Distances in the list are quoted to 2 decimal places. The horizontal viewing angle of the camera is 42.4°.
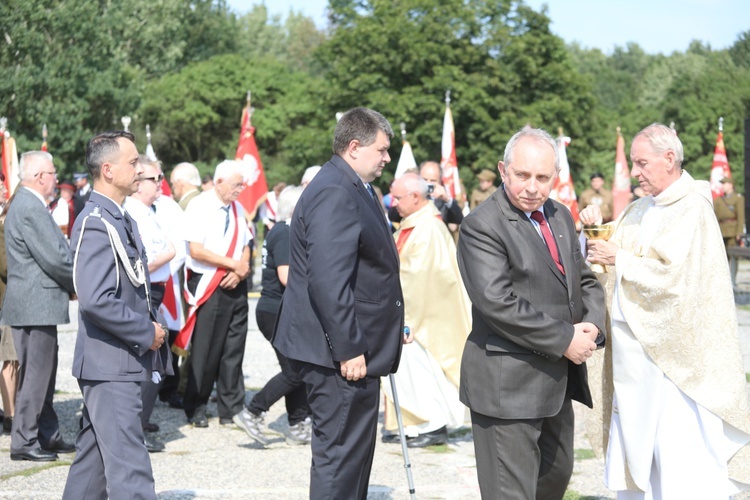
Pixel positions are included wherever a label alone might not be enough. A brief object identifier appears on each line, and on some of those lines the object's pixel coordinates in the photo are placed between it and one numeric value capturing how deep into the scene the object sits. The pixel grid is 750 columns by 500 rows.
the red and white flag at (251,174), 16.89
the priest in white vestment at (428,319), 7.62
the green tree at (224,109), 46.84
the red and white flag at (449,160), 17.24
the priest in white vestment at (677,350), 4.76
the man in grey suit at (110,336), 4.42
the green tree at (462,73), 39.25
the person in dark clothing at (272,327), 7.41
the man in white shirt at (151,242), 7.15
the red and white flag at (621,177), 23.44
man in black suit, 4.34
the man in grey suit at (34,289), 6.73
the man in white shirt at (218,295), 7.96
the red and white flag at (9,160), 13.16
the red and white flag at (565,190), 18.84
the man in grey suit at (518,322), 4.15
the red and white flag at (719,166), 23.50
